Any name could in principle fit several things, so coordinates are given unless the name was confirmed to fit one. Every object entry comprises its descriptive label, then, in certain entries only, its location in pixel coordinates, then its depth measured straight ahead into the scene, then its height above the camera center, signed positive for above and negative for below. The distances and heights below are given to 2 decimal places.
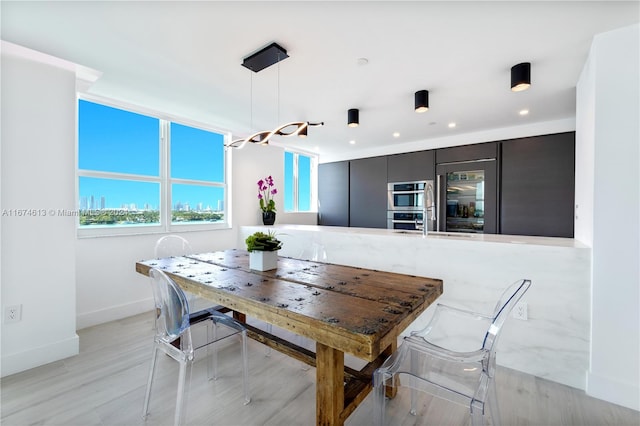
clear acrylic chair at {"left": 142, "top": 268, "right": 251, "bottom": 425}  1.52 -0.71
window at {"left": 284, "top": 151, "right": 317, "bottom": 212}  5.42 +0.56
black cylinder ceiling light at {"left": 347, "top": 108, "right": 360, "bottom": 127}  3.19 +1.07
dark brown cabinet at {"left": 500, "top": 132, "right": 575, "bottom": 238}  3.37 +0.30
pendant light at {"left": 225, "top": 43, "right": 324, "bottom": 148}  1.97 +1.13
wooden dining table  1.16 -0.48
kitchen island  1.92 -0.56
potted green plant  2.07 -0.31
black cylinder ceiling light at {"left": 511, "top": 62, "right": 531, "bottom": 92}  2.11 +1.02
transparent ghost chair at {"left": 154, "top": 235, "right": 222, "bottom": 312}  2.94 -0.43
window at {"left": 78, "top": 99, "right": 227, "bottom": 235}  2.92 +0.44
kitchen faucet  2.65 +0.06
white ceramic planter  2.08 -0.39
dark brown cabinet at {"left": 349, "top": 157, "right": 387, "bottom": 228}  4.96 +0.31
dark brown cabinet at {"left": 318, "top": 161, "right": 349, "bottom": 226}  5.48 +0.32
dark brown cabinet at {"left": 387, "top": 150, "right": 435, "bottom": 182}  4.42 +0.71
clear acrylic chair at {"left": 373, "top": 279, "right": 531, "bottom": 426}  1.26 -0.81
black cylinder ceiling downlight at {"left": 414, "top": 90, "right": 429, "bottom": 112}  2.64 +1.04
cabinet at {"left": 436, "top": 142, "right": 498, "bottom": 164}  3.90 +0.83
